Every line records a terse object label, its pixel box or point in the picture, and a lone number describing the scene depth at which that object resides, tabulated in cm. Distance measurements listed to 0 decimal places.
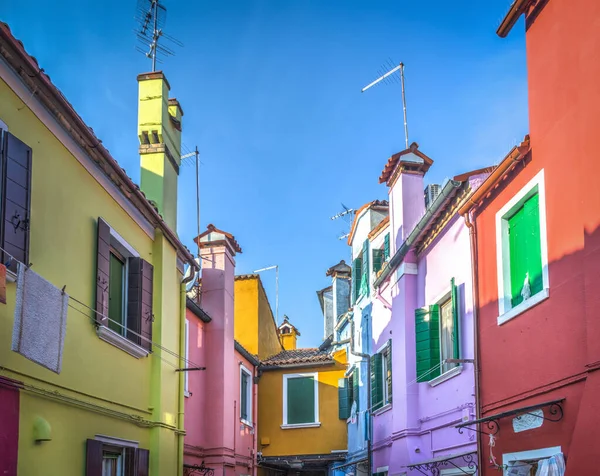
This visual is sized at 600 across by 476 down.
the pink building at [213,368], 1548
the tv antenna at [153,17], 1291
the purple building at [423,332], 1100
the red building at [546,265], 735
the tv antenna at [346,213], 2465
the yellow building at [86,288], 698
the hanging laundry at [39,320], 643
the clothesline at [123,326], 673
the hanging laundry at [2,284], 589
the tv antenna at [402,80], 1581
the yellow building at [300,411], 2223
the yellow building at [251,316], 2512
